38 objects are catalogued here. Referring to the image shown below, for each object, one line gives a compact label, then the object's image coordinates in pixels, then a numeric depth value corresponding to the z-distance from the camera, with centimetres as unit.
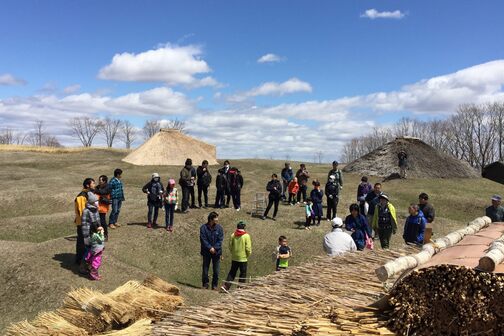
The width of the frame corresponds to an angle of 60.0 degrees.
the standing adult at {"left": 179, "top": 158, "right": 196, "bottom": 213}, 1919
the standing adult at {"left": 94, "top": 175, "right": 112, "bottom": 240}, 1461
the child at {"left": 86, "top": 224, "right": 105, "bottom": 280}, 1188
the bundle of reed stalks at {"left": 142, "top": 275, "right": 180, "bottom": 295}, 842
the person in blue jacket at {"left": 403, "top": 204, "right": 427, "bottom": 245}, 1218
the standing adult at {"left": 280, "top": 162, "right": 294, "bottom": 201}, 2364
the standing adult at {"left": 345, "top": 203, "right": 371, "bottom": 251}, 1205
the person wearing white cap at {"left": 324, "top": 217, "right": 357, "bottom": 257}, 989
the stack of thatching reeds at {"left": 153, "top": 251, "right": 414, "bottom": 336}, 465
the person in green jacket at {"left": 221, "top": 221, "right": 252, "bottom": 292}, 1210
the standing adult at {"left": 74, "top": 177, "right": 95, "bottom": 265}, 1222
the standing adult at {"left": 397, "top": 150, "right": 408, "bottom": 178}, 3300
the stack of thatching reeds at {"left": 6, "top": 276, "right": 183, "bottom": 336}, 698
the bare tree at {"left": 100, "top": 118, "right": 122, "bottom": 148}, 12188
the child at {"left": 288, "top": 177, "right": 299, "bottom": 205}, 2305
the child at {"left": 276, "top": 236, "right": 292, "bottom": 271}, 1241
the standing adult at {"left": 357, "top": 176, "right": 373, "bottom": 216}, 1852
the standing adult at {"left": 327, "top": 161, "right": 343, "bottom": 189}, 1991
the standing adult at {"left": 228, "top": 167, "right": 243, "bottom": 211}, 2044
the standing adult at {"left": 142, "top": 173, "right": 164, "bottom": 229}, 1673
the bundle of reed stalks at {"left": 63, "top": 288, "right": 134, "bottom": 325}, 716
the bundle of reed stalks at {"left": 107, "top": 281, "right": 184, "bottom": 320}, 726
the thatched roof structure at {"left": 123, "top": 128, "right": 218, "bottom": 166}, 3834
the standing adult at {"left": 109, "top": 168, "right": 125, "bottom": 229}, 1619
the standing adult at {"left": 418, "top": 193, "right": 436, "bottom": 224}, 1336
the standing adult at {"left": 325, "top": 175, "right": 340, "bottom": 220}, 1964
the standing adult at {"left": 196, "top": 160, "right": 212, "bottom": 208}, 1975
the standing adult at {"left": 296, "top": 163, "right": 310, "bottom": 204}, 2170
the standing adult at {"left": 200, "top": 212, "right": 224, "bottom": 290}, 1241
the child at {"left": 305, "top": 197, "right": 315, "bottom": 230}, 1892
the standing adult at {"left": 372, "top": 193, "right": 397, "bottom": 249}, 1352
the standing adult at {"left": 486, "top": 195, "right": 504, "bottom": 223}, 1319
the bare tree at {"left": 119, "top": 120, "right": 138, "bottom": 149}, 12525
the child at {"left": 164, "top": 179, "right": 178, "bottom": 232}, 1673
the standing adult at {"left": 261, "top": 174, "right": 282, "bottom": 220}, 1936
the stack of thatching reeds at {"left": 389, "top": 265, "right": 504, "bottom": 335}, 400
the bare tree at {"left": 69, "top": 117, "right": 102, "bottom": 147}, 11886
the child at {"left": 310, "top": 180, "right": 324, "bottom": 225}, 1864
